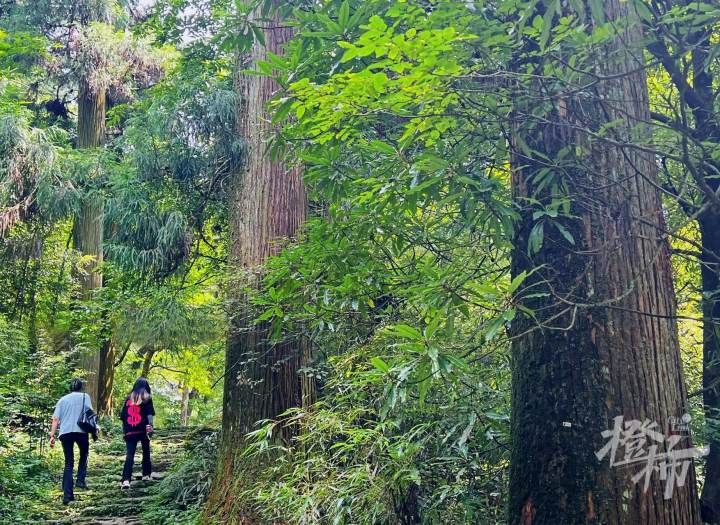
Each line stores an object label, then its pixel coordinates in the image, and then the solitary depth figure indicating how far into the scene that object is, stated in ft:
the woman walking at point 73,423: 24.94
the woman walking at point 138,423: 25.66
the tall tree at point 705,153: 7.60
